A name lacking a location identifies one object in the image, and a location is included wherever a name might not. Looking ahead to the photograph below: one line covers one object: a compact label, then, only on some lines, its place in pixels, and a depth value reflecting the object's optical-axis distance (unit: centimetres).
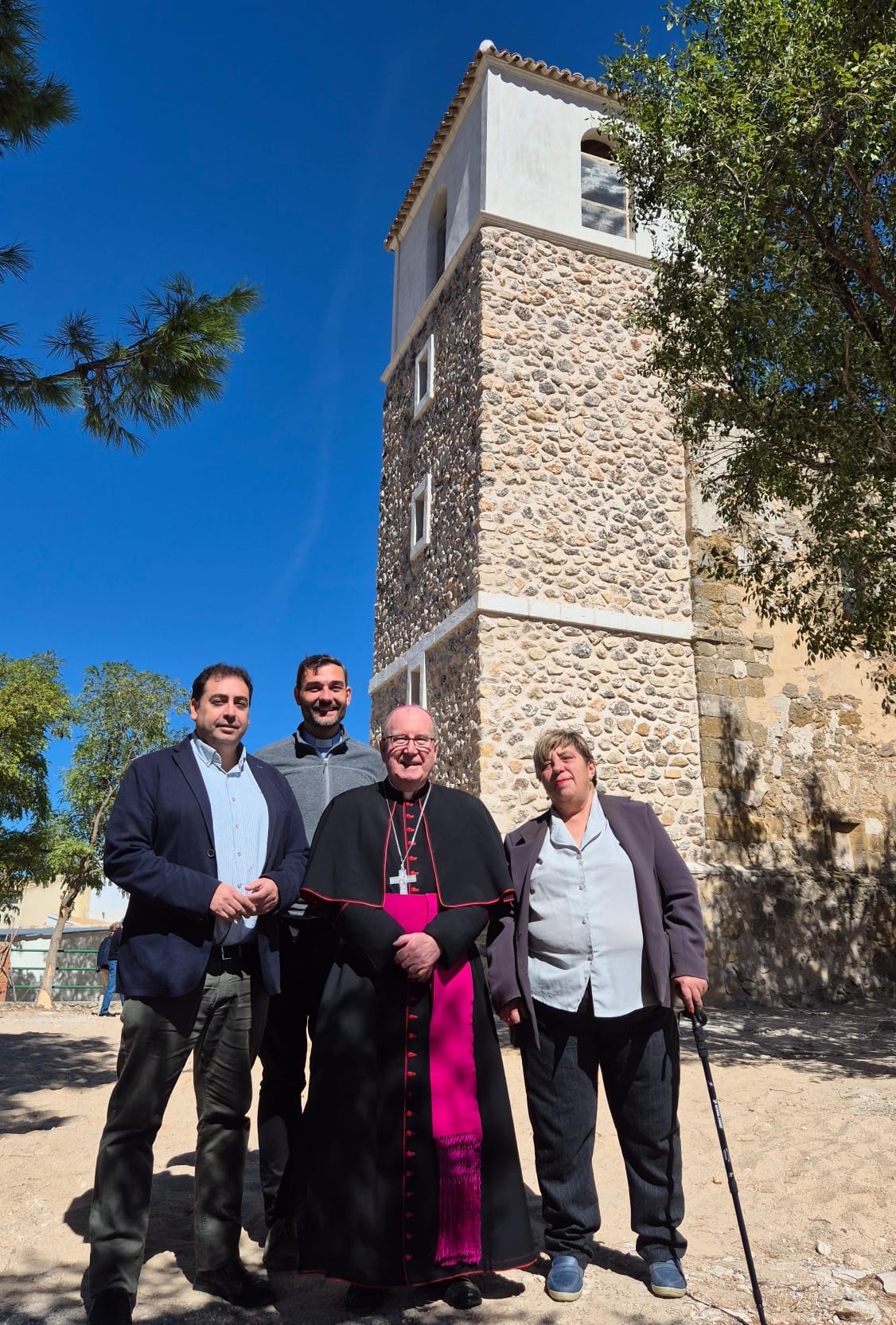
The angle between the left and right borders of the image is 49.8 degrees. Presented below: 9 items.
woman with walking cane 329
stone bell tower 1066
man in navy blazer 300
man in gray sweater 352
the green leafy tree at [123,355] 573
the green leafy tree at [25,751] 1694
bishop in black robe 302
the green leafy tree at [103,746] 2036
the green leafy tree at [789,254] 690
